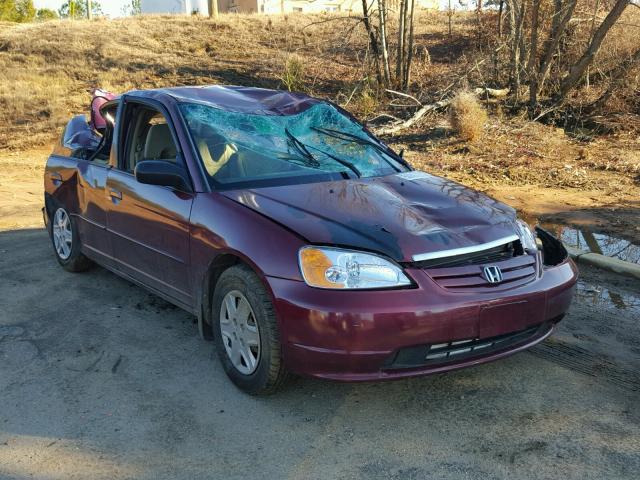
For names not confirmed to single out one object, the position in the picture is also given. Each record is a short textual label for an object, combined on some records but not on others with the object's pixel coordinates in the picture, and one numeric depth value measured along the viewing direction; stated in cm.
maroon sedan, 331
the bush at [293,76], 1739
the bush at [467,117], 1175
